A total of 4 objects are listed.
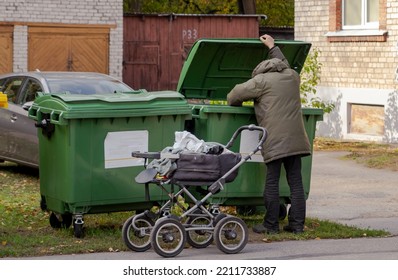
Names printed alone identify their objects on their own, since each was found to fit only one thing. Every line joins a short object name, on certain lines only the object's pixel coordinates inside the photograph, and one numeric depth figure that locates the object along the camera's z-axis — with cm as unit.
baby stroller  979
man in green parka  1083
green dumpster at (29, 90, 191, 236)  1059
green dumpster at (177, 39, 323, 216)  1125
